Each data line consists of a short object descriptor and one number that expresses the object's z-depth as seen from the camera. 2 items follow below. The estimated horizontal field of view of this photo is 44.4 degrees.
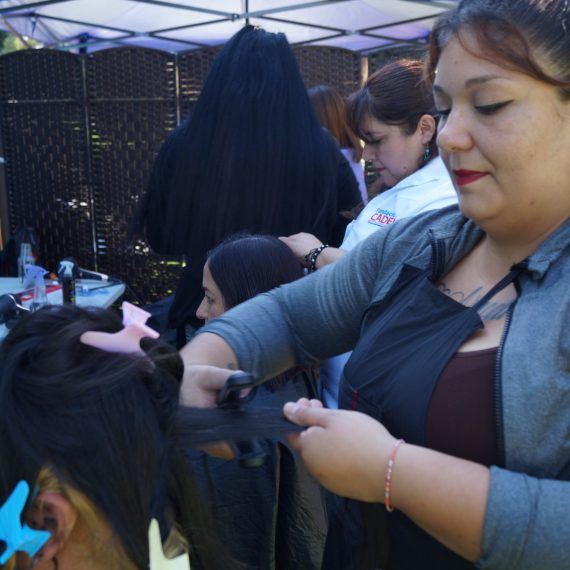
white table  3.51
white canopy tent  5.09
